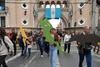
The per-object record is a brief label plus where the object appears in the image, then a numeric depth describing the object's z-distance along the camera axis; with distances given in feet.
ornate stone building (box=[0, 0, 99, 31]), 83.84
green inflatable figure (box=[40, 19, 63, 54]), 16.88
